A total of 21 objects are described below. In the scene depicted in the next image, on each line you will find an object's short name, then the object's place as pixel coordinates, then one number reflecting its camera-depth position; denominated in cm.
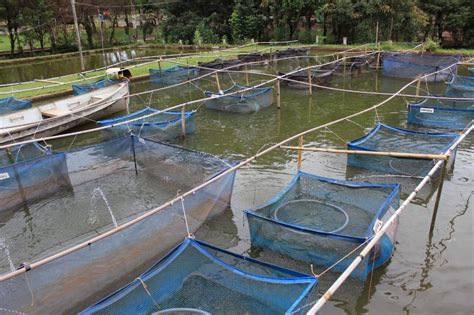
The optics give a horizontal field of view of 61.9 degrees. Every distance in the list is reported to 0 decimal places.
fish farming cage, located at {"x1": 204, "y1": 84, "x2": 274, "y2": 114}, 1614
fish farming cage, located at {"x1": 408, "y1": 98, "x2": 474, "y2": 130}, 1280
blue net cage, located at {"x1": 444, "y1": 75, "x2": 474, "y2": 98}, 1609
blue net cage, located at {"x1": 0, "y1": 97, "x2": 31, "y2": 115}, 1522
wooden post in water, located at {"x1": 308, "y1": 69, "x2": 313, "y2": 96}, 1809
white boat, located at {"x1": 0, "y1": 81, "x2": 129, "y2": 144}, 1259
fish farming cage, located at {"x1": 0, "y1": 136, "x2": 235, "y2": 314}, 525
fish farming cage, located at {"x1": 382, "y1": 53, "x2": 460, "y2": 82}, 2058
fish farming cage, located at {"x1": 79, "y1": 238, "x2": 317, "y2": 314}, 492
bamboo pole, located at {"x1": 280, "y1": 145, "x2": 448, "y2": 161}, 659
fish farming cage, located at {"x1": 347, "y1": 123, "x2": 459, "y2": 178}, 976
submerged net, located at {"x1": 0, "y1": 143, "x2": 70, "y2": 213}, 880
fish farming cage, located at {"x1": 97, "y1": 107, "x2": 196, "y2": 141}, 1228
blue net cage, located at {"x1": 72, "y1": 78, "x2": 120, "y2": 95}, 1784
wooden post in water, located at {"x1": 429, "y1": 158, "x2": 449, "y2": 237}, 681
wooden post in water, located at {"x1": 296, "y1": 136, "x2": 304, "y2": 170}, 852
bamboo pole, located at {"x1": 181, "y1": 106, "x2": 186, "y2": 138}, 1291
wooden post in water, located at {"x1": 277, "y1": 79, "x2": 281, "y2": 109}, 1622
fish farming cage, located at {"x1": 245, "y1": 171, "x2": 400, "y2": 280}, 618
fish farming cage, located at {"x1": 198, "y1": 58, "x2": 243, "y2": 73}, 2422
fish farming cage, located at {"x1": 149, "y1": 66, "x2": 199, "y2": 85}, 2269
